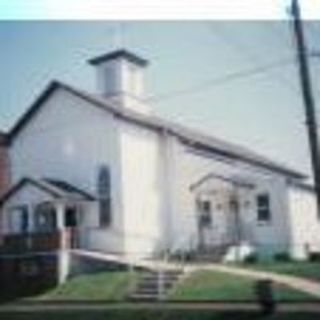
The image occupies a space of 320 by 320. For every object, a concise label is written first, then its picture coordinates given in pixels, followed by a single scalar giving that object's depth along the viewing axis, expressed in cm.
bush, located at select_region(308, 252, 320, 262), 2004
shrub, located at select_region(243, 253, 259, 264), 2036
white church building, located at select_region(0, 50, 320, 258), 2116
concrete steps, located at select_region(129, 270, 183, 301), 1535
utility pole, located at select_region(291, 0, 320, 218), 1134
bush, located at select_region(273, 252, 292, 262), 2081
